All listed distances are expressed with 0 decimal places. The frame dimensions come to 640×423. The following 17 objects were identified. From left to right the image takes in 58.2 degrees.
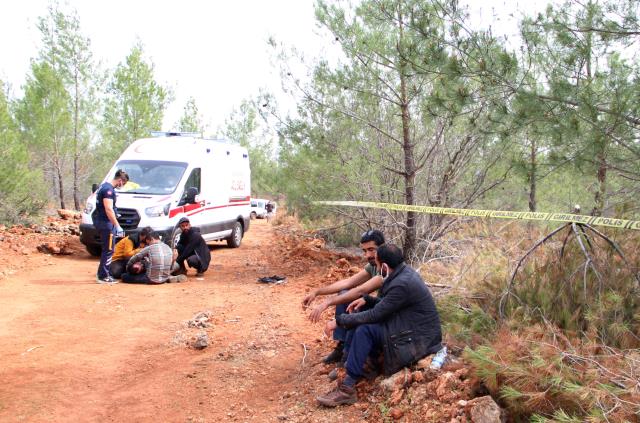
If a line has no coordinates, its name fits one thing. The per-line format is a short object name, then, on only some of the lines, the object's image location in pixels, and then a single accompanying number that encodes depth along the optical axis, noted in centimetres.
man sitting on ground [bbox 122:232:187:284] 945
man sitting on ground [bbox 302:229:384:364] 507
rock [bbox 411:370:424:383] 428
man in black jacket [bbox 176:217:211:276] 1008
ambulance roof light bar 1418
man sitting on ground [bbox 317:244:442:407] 444
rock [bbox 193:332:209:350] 606
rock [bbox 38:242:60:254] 1241
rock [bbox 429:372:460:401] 399
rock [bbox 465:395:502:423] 357
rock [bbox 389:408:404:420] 404
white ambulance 1127
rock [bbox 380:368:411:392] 432
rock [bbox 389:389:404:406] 418
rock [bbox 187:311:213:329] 692
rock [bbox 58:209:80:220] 1919
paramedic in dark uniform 955
